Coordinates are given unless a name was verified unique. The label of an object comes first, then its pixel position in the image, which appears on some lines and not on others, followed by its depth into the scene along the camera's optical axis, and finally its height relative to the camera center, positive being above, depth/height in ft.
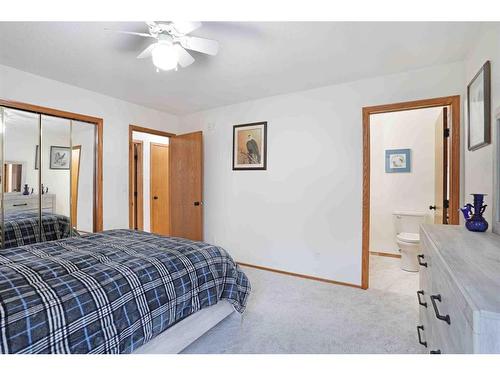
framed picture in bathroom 12.73 +1.33
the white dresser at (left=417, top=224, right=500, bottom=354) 2.08 -1.06
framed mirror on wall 4.65 +0.15
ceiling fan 5.49 +3.26
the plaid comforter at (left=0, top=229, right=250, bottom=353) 3.51 -1.85
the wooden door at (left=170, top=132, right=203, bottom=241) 12.39 +0.00
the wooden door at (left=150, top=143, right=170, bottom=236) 16.88 -0.22
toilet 10.85 -2.24
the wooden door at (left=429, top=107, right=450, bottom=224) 8.06 +0.60
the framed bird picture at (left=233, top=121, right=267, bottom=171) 11.27 +1.80
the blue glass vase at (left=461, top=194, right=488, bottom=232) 4.89 -0.61
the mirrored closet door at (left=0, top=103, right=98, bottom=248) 8.35 +0.25
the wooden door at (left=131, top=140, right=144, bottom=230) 16.61 -0.26
